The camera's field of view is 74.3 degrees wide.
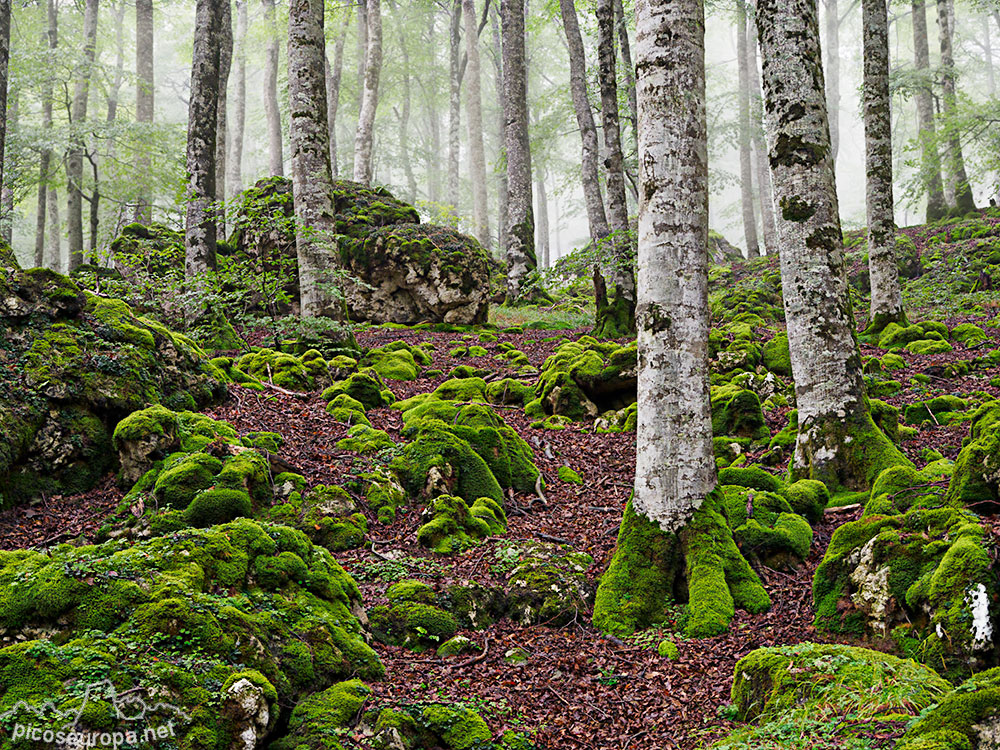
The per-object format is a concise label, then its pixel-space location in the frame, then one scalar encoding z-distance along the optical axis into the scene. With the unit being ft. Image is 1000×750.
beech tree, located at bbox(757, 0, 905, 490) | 19.92
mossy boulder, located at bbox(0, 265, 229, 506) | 18.03
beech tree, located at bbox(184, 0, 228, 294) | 37.40
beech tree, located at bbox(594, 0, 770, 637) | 16.58
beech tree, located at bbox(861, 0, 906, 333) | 34.42
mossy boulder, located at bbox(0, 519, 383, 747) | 9.28
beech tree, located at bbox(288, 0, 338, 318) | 33.45
